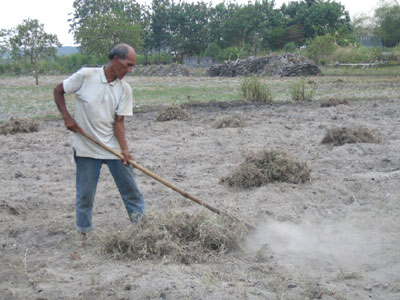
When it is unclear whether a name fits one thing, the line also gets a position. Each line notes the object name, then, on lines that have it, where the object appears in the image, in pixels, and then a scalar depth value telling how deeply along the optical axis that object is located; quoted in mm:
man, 4230
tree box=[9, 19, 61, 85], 28906
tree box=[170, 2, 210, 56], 56531
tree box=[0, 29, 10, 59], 31609
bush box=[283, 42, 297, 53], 46828
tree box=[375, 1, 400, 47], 47750
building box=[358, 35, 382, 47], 55447
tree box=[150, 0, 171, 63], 58434
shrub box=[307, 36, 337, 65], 35281
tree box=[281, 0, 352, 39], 50000
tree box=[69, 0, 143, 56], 26500
